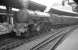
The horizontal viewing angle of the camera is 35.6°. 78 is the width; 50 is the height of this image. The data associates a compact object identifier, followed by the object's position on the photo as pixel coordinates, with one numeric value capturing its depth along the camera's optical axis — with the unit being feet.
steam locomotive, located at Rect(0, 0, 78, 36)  33.15
